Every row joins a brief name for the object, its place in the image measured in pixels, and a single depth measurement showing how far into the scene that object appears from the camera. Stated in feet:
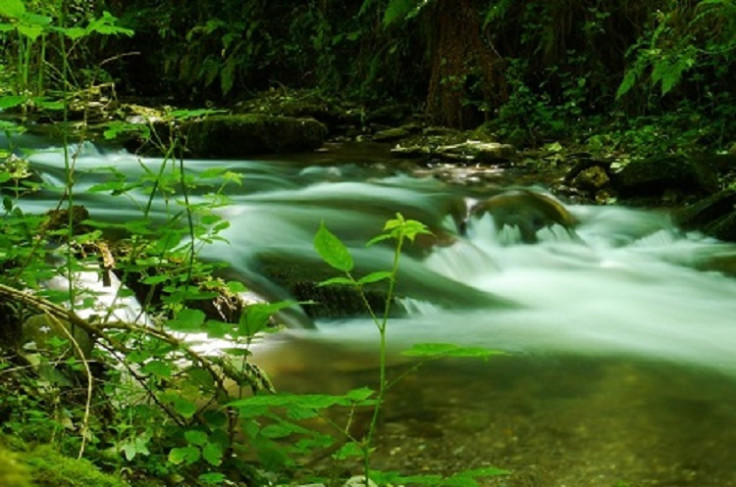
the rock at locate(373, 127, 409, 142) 39.22
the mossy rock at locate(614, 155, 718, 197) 27.78
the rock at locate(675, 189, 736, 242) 24.58
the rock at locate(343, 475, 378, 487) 6.31
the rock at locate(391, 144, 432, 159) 34.94
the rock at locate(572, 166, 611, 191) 29.31
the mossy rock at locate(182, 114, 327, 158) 35.86
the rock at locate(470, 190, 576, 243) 25.08
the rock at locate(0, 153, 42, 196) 8.68
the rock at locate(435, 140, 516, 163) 33.47
